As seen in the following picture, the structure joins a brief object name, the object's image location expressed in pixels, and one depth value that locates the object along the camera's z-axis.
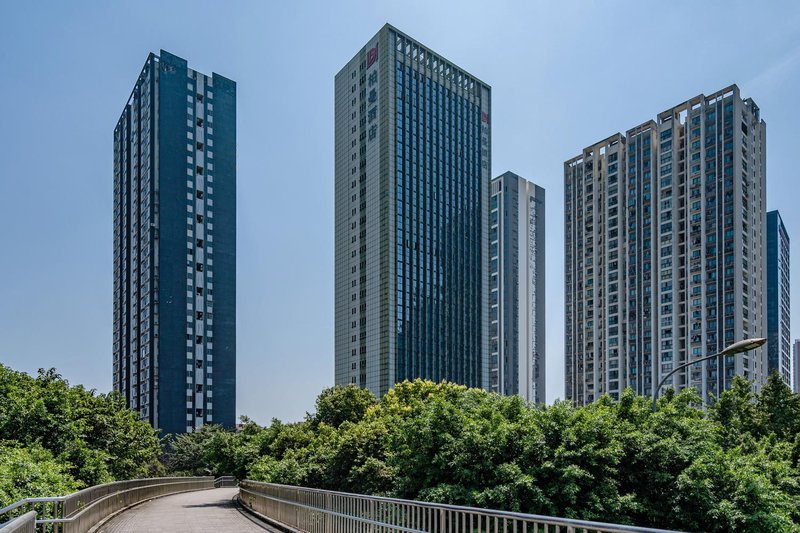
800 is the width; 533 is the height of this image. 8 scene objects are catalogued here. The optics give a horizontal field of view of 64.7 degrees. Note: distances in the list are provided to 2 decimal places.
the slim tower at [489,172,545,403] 142.38
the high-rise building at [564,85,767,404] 87.19
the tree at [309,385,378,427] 40.91
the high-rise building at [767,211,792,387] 110.06
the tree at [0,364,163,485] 23.89
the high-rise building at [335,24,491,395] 96.00
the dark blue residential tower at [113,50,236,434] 94.62
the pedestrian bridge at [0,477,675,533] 8.97
